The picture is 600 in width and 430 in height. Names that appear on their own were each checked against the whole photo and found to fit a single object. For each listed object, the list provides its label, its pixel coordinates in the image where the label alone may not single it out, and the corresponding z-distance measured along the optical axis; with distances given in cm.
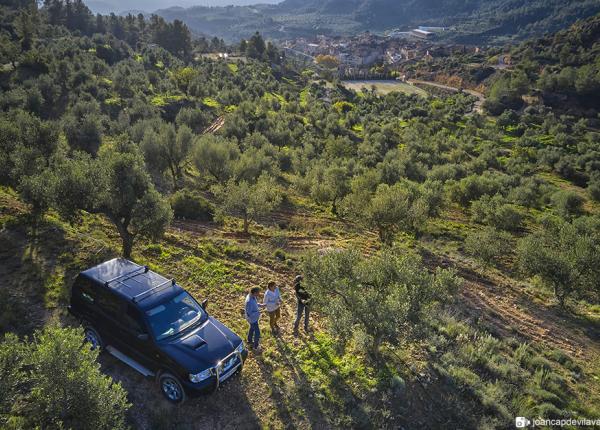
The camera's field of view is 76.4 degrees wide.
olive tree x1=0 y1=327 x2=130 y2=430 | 858
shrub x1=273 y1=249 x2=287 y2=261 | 2304
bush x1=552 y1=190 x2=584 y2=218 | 5550
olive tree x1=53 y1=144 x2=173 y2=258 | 1738
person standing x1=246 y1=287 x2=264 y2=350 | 1343
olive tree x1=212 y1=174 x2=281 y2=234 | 2903
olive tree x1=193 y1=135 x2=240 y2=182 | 4281
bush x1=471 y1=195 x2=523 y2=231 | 4316
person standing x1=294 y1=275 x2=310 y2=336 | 1516
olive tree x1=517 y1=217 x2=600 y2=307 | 2315
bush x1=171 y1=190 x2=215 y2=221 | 3192
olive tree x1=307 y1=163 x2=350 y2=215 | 4194
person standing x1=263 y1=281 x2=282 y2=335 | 1432
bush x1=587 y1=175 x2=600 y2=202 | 6359
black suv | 1080
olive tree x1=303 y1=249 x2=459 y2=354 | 1317
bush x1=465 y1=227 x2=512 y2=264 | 2772
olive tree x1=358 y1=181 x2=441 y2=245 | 2844
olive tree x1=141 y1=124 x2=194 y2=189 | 4262
